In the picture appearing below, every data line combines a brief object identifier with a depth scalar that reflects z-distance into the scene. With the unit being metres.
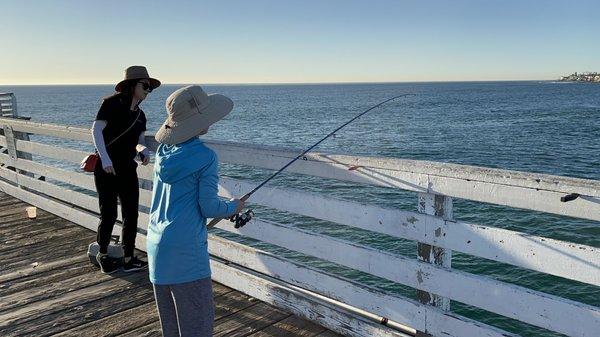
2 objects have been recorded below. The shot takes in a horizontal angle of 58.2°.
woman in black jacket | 4.15
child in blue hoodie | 2.45
